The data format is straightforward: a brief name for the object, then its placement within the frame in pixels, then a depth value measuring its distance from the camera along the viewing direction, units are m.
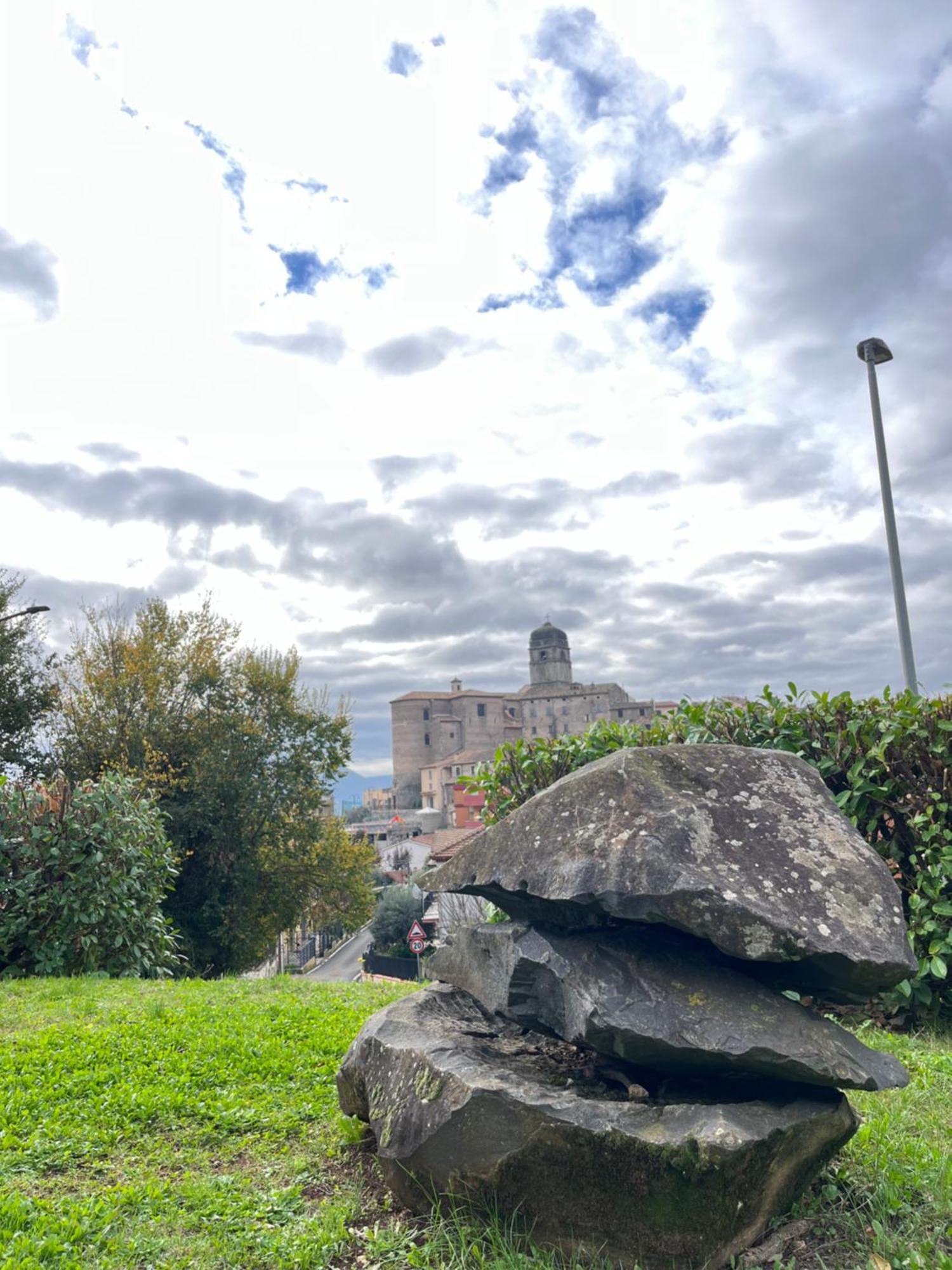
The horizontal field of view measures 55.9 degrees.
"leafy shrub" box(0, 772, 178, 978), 11.39
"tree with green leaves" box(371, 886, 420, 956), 45.59
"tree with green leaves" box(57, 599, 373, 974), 24.20
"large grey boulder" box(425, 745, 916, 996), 4.02
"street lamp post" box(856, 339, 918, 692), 10.83
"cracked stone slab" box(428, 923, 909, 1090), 4.00
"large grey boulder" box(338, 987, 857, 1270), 3.80
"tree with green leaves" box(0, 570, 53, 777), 26.52
